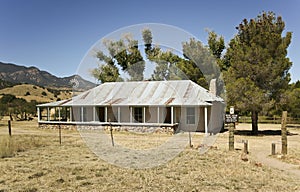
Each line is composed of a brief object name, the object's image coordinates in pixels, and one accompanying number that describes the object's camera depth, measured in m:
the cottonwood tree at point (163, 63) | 28.03
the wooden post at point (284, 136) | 12.90
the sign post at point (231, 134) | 13.92
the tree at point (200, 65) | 30.67
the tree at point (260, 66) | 20.86
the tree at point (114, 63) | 35.78
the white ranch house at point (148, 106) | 22.38
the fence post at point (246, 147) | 13.20
